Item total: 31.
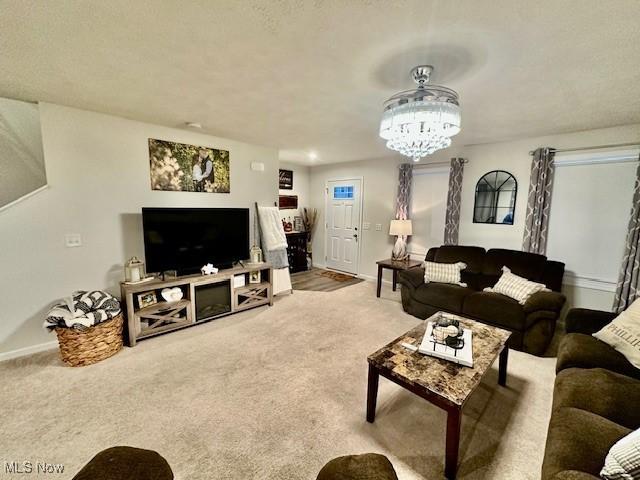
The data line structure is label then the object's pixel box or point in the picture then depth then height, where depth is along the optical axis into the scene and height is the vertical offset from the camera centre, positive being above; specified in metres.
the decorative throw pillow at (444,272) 3.49 -0.78
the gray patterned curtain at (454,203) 4.05 +0.17
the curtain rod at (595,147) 2.89 +0.79
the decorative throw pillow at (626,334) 1.73 -0.81
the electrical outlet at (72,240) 2.73 -0.31
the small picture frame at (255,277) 3.89 -0.95
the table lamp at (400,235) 4.50 -0.37
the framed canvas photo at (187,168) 3.26 +0.58
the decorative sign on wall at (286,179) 5.84 +0.72
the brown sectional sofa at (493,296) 2.65 -0.93
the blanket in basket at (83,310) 2.34 -0.93
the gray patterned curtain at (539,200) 3.34 +0.19
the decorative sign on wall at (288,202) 5.88 +0.24
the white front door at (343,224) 5.65 -0.25
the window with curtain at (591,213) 3.00 +0.03
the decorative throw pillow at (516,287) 2.84 -0.79
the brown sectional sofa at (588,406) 1.09 -0.97
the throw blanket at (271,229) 4.22 -0.27
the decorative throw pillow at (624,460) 0.89 -0.84
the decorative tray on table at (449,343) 1.78 -0.94
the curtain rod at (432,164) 4.03 +0.82
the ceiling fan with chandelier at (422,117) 1.70 +0.63
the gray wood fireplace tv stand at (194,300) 2.81 -1.09
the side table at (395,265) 4.21 -0.82
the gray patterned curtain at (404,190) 4.67 +0.42
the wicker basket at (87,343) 2.36 -1.21
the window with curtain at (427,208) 4.41 +0.10
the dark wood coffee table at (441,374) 1.43 -0.98
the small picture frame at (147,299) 2.90 -0.97
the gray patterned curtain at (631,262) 2.85 -0.50
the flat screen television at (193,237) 3.00 -0.32
